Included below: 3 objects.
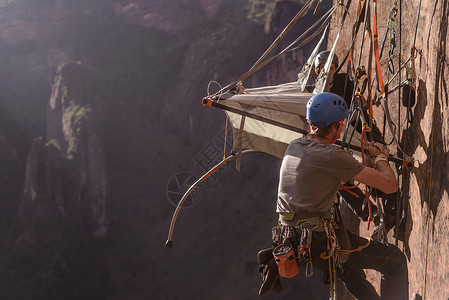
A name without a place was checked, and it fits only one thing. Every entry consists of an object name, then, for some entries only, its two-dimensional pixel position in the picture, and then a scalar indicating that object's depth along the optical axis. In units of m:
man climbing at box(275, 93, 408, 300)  3.56
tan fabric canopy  6.22
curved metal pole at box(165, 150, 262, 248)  6.10
